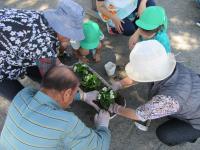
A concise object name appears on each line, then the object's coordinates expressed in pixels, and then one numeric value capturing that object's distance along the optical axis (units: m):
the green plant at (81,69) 1.90
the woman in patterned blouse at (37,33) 1.58
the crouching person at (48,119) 1.28
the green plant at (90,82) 1.87
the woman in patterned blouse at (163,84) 1.55
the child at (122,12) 2.14
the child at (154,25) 1.85
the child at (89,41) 1.95
